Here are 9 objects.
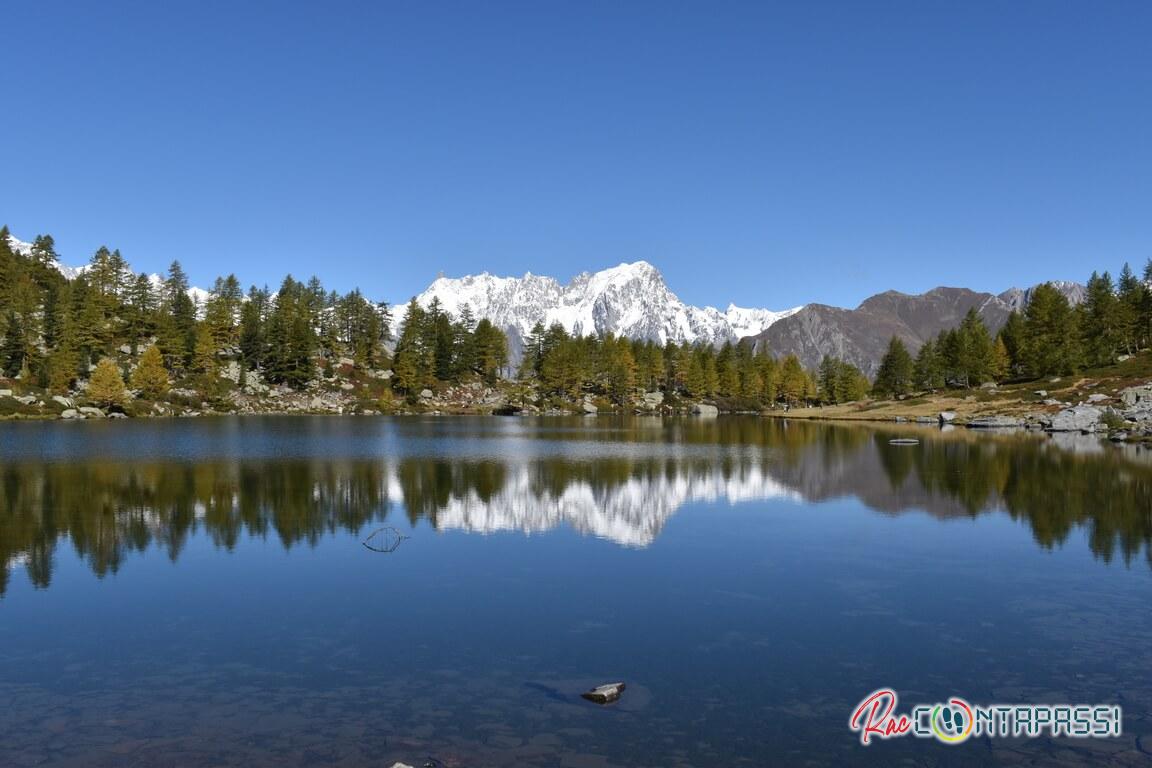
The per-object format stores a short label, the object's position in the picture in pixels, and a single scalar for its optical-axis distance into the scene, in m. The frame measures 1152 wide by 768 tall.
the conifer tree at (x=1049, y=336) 148.50
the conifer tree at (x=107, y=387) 125.25
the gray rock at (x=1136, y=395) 113.64
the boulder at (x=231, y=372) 163.75
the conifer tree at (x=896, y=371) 189.25
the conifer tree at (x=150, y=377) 137.88
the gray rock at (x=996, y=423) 118.69
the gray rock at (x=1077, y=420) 107.75
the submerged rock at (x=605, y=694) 15.94
